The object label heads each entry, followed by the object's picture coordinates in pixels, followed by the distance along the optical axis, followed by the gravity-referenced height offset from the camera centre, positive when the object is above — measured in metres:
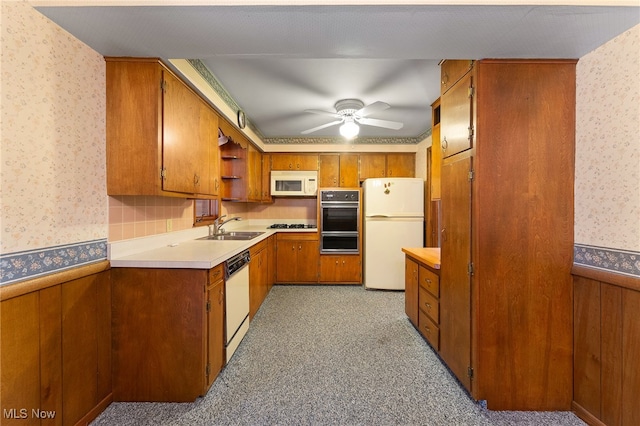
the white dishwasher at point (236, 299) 1.96 -0.77
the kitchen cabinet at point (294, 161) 4.45 +0.87
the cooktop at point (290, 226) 4.50 -0.29
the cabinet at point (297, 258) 4.14 -0.79
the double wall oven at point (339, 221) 4.13 -0.18
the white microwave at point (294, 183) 4.41 +0.47
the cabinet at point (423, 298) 2.12 -0.83
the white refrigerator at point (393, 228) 3.85 -0.28
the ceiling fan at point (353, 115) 2.89 +1.13
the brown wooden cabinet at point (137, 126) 1.61 +0.54
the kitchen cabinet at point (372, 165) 4.43 +0.80
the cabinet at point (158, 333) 1.62 -0.80
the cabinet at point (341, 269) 4.13 -0.97
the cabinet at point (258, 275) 2.72 -0.80
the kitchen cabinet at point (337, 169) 4.45 +0.73
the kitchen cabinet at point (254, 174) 3.68 +0.56
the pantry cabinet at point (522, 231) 1.55 -0.12
